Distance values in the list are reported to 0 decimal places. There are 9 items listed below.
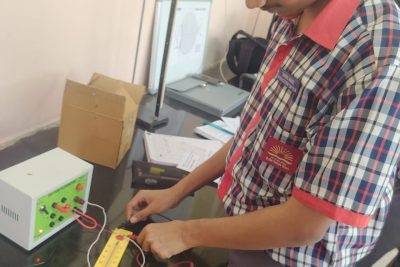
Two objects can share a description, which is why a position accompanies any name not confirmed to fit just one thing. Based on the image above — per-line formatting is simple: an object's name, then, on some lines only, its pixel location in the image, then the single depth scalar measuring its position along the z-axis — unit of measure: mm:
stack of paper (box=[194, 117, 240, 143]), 1548
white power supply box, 796
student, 570
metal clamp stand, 1445
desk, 826
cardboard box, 1133
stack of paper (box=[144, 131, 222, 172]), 1298
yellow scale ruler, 822
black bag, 2361
